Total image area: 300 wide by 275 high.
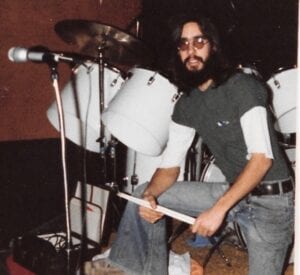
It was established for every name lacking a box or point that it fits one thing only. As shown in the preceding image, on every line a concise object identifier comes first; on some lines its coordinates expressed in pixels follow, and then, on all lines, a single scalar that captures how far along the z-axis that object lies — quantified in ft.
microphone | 5.32
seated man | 6.06
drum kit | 8.61
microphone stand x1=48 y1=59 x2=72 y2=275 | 5.35
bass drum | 8.84
